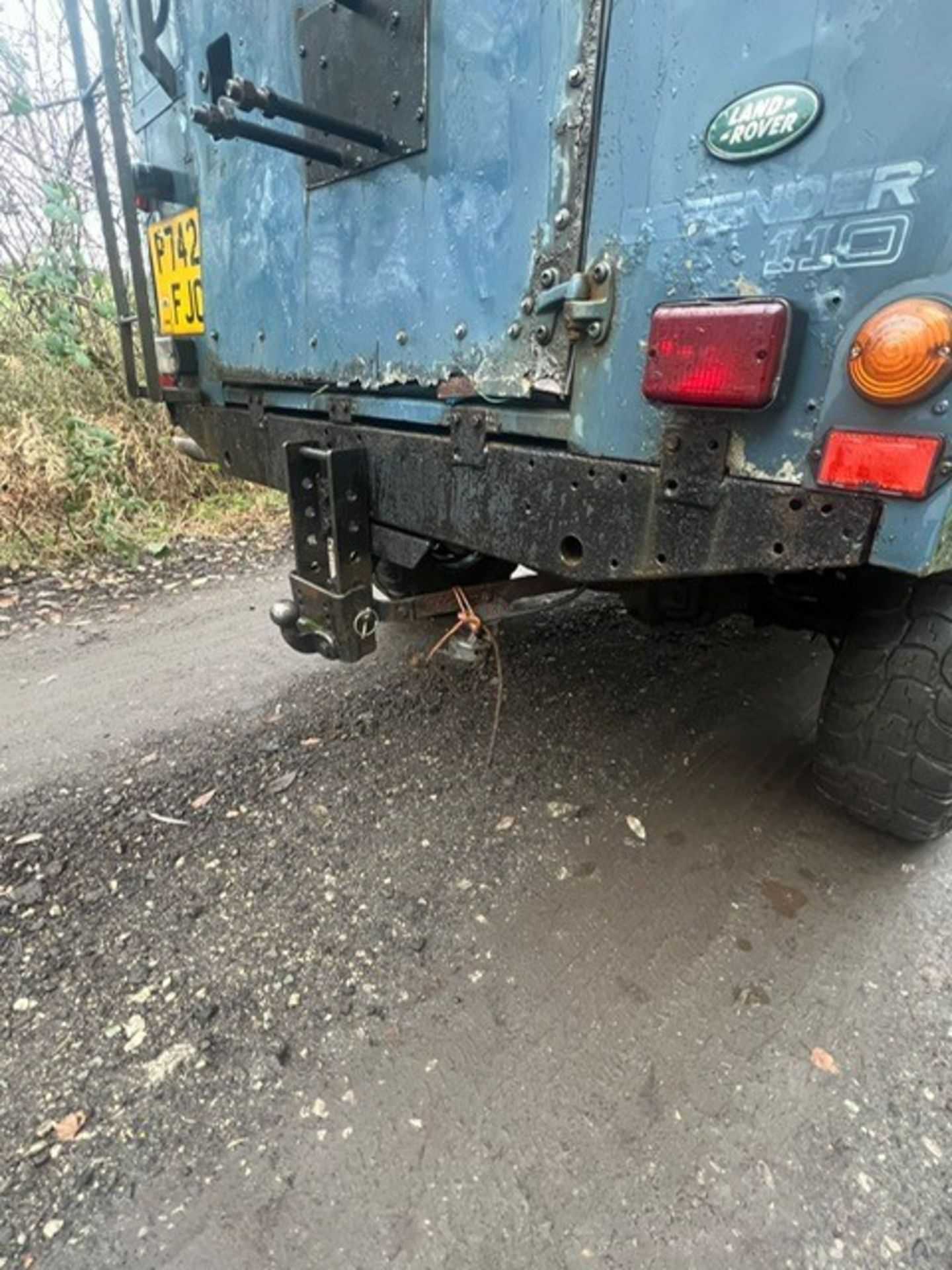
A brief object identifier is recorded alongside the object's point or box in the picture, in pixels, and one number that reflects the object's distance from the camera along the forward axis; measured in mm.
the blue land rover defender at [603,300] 1089
